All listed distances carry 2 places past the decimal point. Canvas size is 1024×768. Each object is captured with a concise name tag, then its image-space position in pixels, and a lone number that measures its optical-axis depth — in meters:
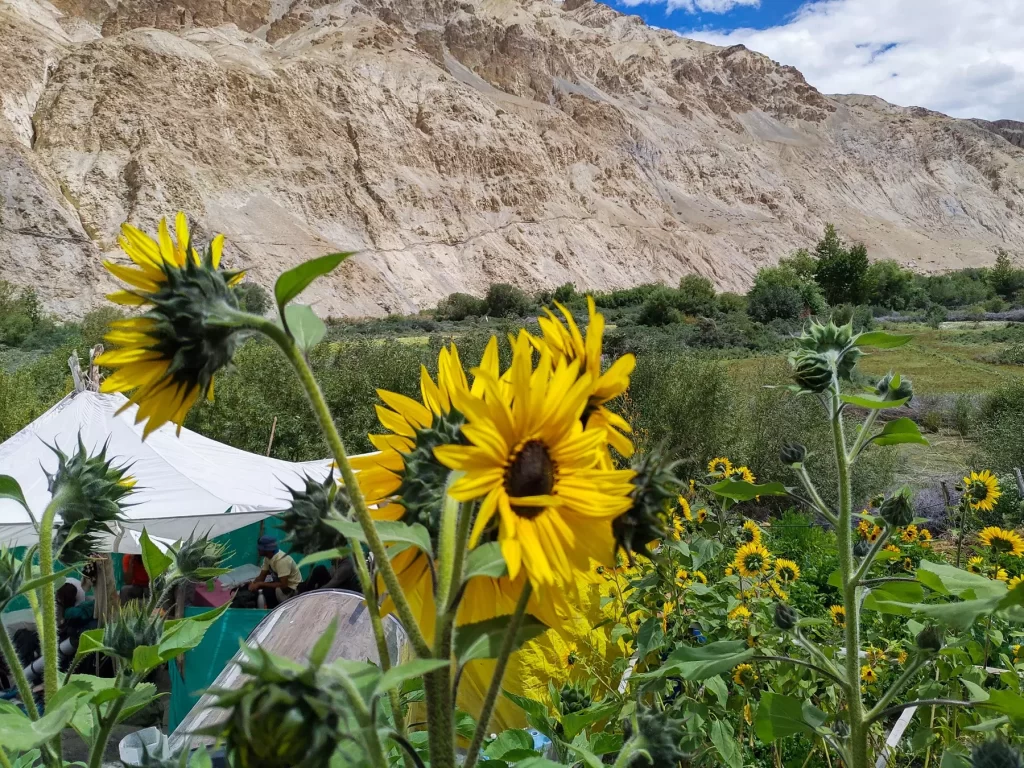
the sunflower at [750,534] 3.01
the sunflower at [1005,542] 2.66
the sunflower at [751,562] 2.71
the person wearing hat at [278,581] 5.51
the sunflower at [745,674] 2.04
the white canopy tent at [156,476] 5.08
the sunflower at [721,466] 3.13
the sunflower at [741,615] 2.38
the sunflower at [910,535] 2.96
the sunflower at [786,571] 3.11
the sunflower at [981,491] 3.13
